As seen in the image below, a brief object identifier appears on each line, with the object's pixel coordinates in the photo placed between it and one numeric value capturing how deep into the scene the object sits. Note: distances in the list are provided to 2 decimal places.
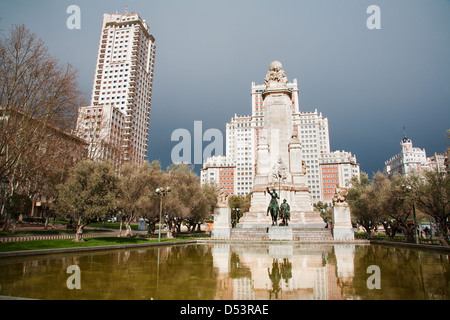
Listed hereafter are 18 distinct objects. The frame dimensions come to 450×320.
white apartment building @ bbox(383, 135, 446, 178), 139.00
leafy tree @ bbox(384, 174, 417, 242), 24.54
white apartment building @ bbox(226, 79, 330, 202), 119.44
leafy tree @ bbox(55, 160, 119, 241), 19.55
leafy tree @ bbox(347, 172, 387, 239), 30.03
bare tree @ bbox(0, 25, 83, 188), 17.56
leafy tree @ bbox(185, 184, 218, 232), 36.00
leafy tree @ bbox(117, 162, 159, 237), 25.12
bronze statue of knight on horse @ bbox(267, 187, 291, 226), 25.03
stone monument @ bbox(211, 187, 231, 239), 28.33
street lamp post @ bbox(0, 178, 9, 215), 28.09
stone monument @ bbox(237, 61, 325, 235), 31.01
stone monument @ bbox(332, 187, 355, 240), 25.59
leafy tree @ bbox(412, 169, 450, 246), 20.02
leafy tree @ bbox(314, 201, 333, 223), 70.87
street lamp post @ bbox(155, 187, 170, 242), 23.35
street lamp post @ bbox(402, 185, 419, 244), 21.42
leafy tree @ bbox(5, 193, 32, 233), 26.28
